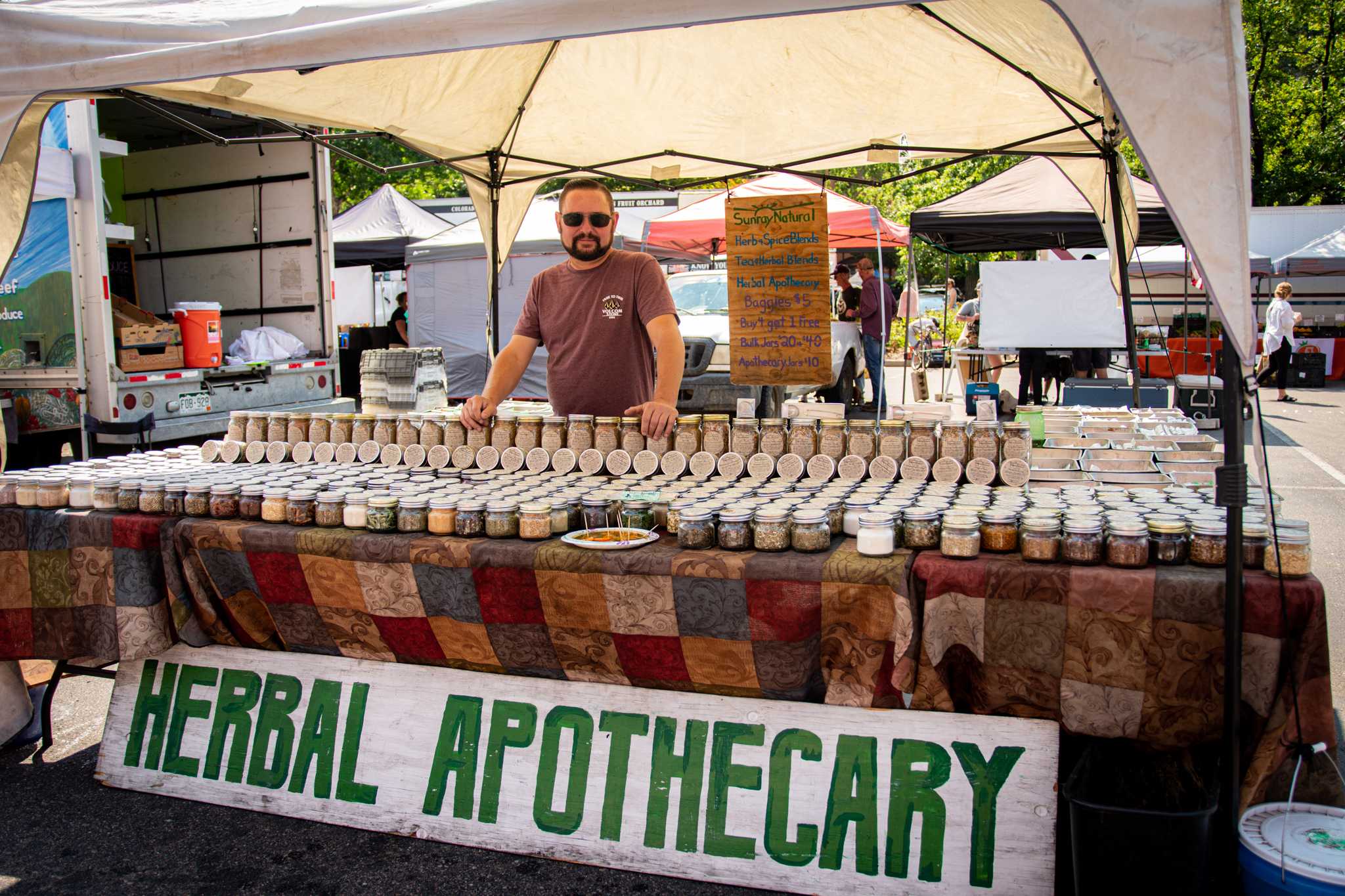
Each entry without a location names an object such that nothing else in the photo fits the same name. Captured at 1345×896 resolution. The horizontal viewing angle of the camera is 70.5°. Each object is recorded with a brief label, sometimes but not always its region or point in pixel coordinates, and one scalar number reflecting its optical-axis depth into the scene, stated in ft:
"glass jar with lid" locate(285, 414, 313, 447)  11.58
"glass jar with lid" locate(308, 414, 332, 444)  11.46
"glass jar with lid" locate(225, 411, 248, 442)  11.78
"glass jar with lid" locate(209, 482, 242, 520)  9.29
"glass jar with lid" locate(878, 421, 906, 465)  9.56
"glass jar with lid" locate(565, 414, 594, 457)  10.33
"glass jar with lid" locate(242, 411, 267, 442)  11.71
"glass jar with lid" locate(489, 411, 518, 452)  10.72
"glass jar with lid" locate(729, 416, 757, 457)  9.89
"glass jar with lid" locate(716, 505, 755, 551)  7.71
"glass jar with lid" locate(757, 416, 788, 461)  9.87
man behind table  11.55
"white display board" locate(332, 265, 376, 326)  60.75
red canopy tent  35.47
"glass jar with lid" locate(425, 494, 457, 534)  8.57
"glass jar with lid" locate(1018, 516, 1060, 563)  7.02
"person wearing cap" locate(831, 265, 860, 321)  36.27
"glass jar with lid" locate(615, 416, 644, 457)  10.07
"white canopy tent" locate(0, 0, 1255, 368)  6.18
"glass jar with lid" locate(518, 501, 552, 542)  8.25
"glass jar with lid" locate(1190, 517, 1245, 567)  6.89
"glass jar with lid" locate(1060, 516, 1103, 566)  6.93
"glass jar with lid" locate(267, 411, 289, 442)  11.64
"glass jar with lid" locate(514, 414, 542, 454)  10.61
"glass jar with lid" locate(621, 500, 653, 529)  8.41
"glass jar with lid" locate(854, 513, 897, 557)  7.32
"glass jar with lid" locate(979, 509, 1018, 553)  7.31
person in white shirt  44.91
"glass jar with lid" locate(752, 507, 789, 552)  7.65
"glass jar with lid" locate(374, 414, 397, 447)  11.16
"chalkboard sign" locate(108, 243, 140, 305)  23.48
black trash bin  6.35
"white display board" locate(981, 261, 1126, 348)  31.86
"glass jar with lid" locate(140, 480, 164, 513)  9.52
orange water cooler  21.38
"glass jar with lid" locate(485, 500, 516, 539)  8.32
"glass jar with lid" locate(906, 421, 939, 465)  9.46
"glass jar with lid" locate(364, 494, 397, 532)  8.70
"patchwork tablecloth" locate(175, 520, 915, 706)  7.37
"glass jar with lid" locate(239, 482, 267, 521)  9.22
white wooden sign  7.33
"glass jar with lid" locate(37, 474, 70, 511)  9.99
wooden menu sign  15.28
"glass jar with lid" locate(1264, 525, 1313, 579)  6.56
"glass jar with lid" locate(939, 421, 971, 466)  9.30
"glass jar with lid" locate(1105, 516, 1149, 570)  6.85
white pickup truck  28.76
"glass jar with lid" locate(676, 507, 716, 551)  7.80
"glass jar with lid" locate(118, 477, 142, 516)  9.64
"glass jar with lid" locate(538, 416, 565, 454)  10.52
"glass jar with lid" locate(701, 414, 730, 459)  9.96
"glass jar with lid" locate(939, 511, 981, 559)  7.20
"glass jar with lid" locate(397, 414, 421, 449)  11.10
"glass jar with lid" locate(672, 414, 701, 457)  9.97
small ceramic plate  7.86
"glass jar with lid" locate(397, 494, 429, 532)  8.67
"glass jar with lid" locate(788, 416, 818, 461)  9.80
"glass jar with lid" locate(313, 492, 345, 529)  8.92
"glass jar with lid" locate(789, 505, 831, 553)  7.58
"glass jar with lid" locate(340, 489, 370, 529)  8.80
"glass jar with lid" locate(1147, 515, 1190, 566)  7.00
